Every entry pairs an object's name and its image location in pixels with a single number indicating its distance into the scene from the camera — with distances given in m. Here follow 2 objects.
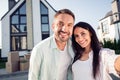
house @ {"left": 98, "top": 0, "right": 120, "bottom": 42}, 12.47
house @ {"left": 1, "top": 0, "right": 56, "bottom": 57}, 10.21
